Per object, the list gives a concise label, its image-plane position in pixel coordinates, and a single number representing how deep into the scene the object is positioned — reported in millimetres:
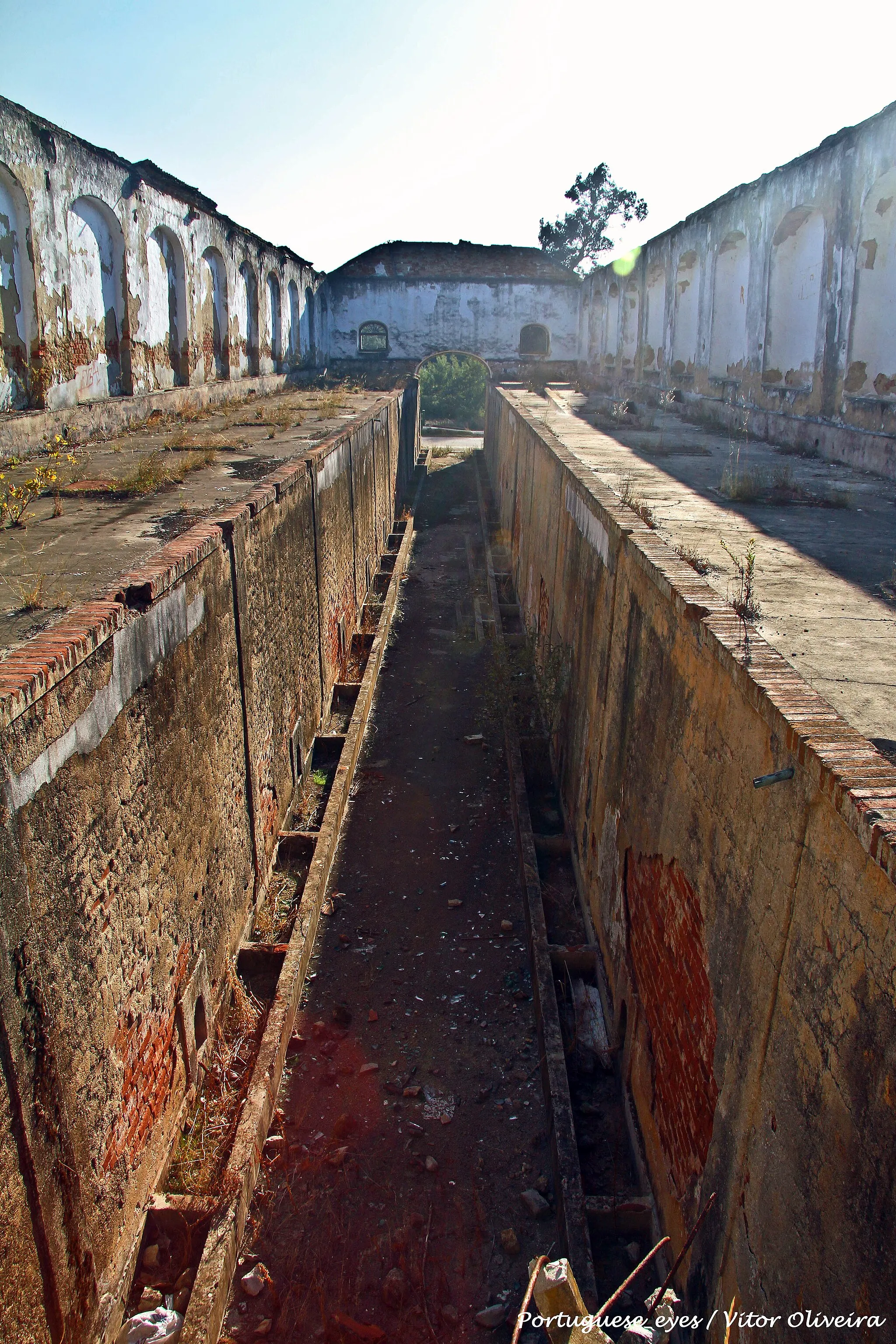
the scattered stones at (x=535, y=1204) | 3668
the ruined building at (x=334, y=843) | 2078
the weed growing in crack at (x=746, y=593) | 3736
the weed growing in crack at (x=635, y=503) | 5324
